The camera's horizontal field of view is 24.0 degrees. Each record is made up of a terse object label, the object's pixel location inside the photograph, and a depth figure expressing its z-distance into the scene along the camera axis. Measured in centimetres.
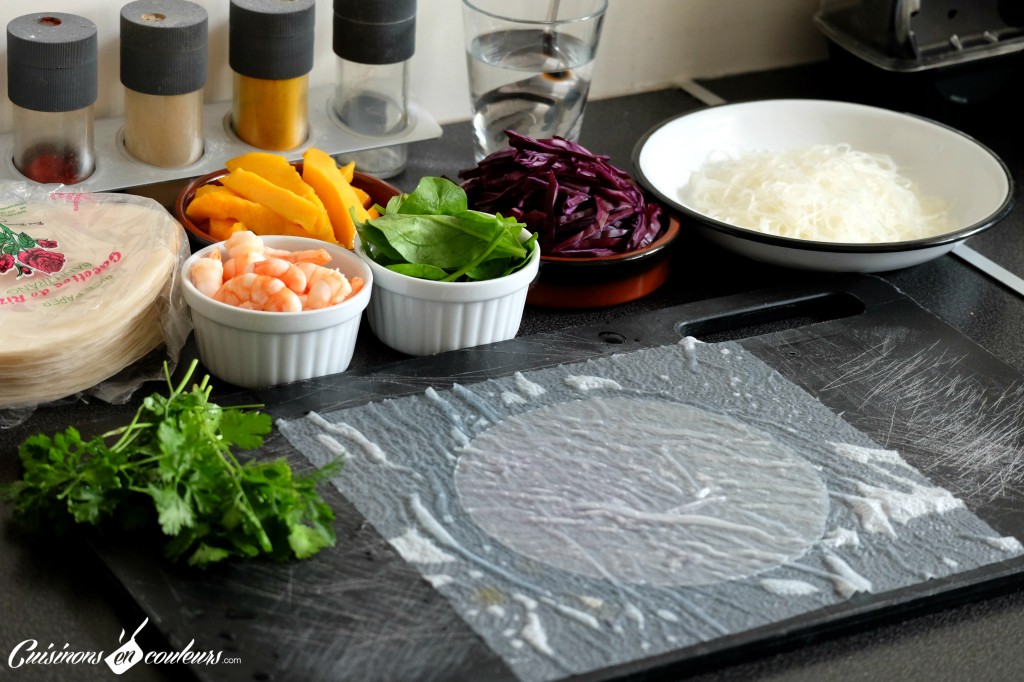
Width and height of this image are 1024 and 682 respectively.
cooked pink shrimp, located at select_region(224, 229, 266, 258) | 122
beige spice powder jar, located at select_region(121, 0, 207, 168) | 130
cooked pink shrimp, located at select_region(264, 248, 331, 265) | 123
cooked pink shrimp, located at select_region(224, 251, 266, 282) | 121
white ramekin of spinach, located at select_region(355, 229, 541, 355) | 123
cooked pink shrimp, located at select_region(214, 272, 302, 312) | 119
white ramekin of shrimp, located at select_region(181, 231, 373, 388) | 119
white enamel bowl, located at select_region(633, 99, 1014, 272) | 133
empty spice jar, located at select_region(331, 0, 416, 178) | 138
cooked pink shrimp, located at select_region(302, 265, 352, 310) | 120
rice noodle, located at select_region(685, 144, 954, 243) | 135
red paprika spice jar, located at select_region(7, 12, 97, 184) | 127
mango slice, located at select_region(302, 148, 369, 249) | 128
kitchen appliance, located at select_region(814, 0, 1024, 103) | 151
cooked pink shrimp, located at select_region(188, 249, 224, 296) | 120
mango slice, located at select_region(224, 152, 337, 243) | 128
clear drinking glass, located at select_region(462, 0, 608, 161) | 141
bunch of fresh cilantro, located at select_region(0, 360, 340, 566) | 110
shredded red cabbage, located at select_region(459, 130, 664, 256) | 130
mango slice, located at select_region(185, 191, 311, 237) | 127
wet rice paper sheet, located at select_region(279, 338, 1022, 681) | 110
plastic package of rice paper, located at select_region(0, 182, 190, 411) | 118
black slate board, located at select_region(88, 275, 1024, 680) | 107
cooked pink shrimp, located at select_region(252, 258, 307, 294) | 120
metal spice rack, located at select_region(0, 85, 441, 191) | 133
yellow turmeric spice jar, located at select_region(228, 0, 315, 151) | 133
